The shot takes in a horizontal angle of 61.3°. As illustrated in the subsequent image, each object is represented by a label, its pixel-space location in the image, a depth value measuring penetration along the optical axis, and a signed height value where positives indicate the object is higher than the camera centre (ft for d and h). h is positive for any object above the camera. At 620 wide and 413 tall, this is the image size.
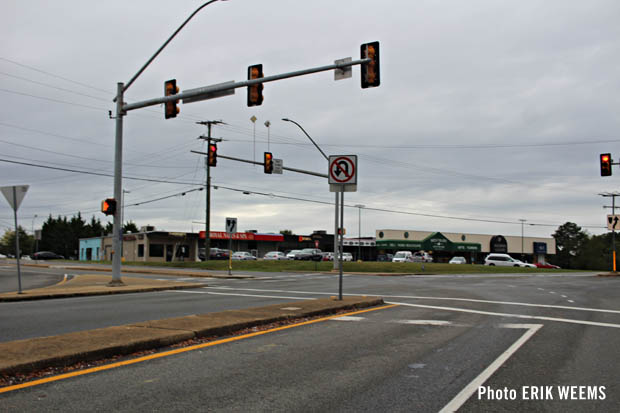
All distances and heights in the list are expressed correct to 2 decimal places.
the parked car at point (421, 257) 209.36 -6.92
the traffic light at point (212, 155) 88.84 +14.50
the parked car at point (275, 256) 202.08 -6.12
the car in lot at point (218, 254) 219.41 -5.80
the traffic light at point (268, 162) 95.16 +14.27
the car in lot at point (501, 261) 179.97 -6.94
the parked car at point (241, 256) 207.09 -6.26
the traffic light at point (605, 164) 86.94 +12.88
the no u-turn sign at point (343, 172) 40.34 +5.30
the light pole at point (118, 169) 67.62 +9.27
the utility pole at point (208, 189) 151.04 +14.80
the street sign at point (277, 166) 99.81 +14.23
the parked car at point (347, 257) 211.41 -6.66
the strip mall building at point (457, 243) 271.28 -1.22
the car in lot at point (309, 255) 197.06 -5.48
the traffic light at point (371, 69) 48.55 +15.93
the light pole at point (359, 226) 284.82 +8.28
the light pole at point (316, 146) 103.30 +19.96
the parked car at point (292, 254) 201.26 -5.46
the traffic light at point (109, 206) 66.54 +4.31
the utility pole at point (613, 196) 149.79 +13.24
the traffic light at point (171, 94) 60.80 +16.95
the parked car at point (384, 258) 252.26 -8.35
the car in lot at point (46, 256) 269.23 -8.40
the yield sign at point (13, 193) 51.39 +4.59
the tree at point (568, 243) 449.89 -1.58
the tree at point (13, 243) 497.01 -3.12
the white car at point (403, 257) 195.83 -6.26
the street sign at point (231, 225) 100.07 +2.94
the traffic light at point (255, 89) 54.65 +15.89
